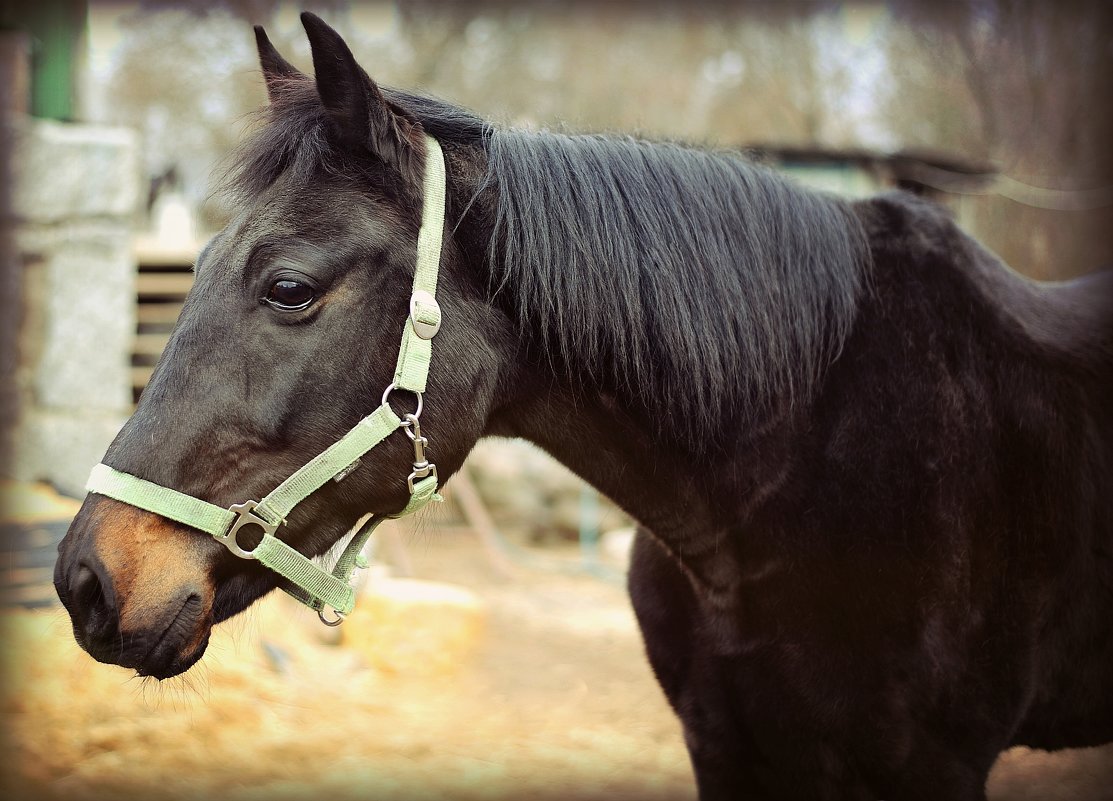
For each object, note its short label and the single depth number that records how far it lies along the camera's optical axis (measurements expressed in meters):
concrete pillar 5.42
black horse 1.61
